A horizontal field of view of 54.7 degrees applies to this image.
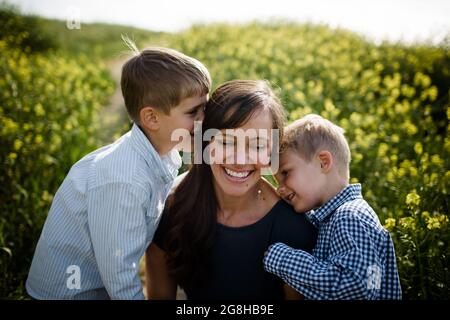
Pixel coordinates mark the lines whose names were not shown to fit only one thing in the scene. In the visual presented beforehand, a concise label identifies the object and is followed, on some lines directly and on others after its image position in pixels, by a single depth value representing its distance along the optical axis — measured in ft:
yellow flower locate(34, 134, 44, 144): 12.55
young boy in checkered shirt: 5.93
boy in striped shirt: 6.35
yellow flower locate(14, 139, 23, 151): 12.12
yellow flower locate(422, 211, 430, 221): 7.77
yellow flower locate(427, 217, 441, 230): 7.47
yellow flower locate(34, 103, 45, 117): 14.51
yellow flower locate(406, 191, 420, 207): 7.72
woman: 6.63
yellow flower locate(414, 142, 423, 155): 10.54
